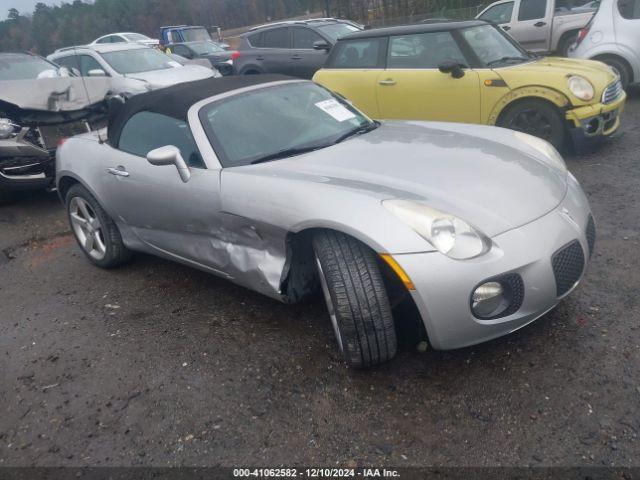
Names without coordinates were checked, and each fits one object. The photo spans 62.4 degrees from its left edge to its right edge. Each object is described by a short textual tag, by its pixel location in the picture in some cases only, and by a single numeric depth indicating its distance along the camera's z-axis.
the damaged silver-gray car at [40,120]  5.55
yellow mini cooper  5.26
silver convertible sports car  2.36
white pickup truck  10.13
